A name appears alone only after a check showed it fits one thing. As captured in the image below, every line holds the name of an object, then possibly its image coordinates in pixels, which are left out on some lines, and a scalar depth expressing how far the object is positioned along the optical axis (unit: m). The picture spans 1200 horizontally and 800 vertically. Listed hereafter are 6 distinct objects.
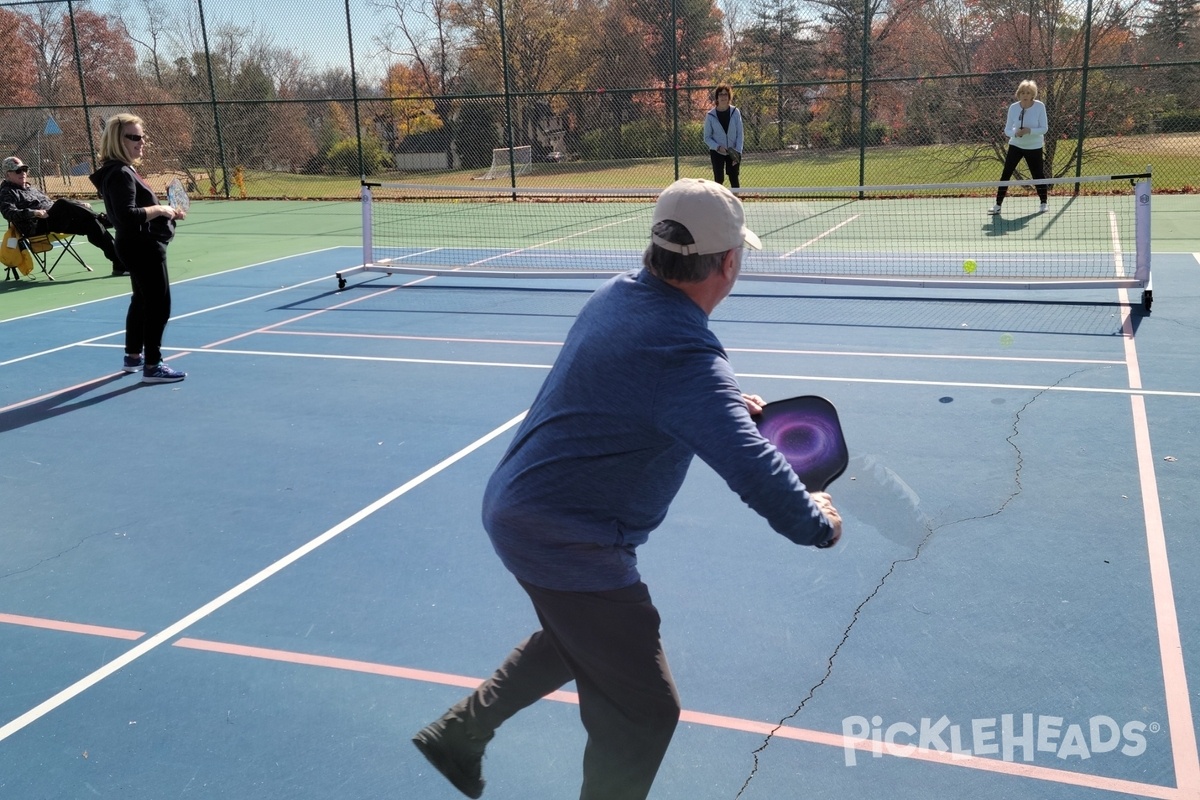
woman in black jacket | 7.70
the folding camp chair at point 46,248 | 13.77
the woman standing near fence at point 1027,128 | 14.87
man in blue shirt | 2.31
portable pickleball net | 11.45
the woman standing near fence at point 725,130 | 16.09
